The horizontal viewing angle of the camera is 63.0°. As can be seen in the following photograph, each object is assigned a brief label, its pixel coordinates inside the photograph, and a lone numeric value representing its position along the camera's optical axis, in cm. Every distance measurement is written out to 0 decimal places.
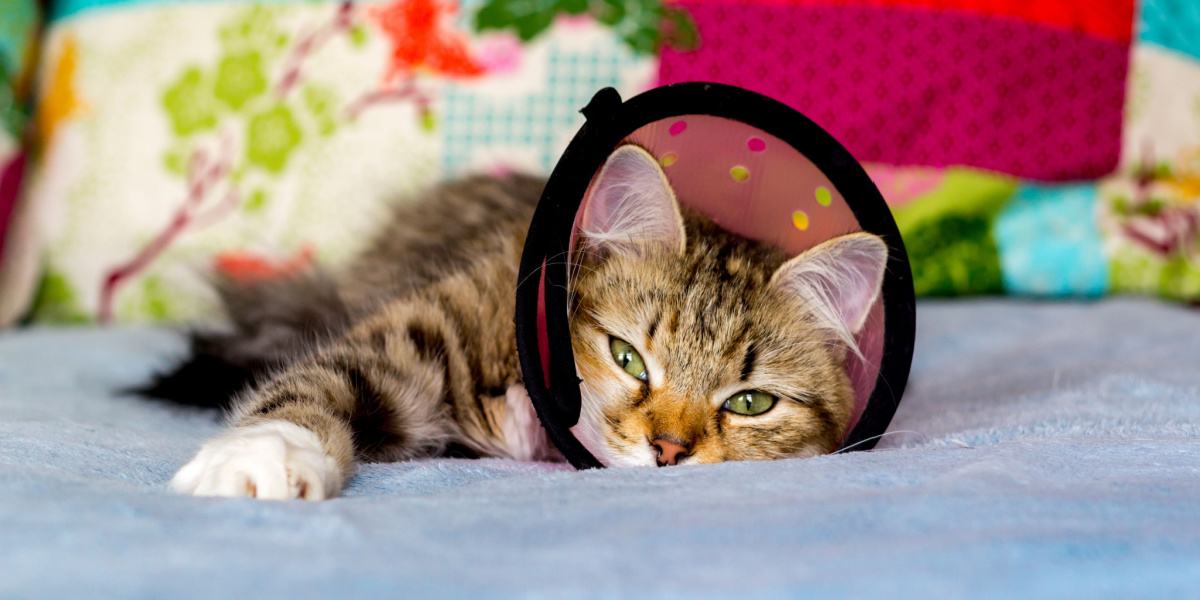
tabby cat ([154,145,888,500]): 126
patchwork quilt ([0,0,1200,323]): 231
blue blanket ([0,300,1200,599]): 72
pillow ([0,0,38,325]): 229
